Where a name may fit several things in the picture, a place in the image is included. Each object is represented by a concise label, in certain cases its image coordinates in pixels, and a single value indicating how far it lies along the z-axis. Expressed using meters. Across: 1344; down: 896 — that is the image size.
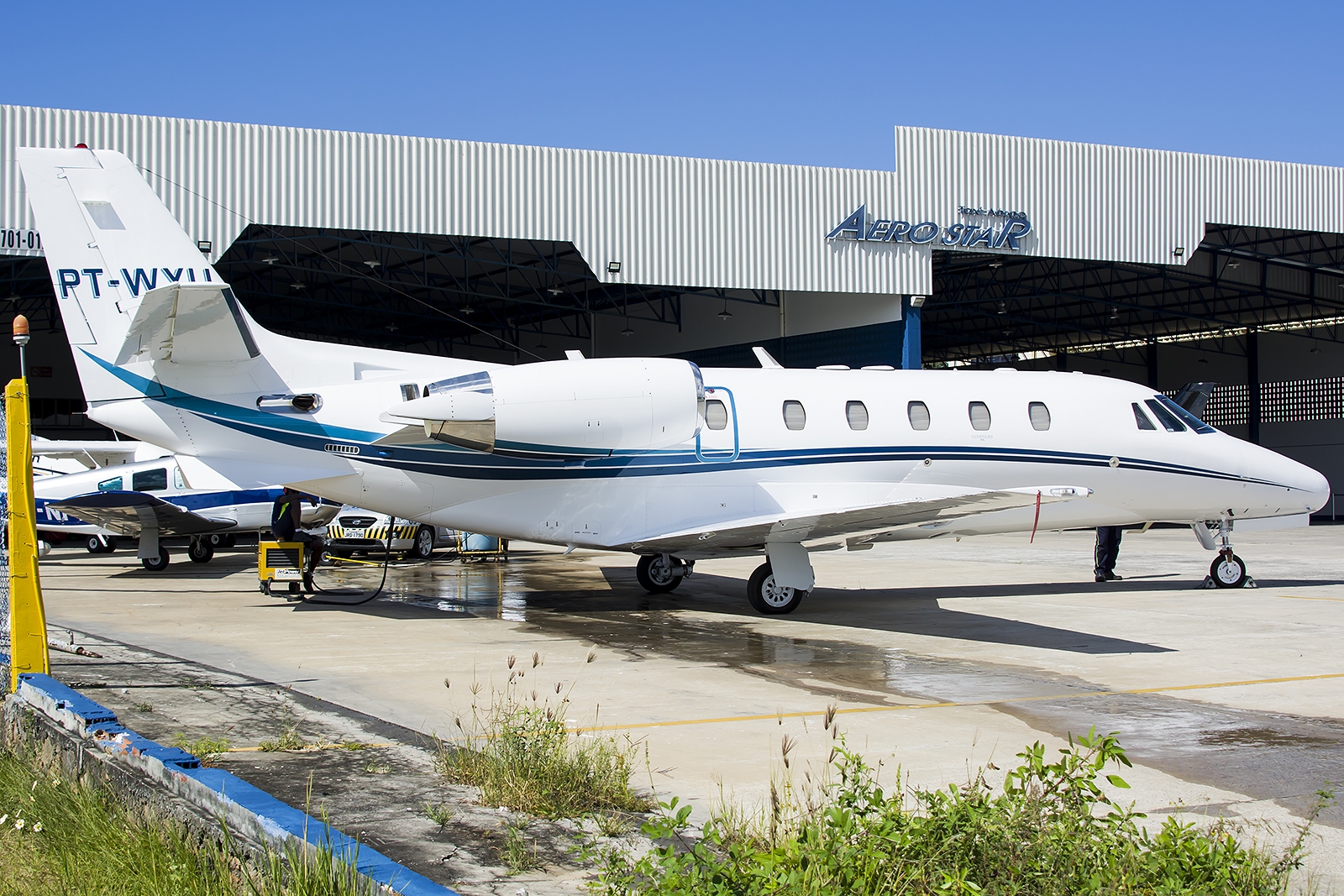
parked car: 25.70
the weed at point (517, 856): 4.48
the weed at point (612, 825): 4.93
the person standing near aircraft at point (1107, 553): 18.78
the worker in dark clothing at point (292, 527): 16.69
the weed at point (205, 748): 6.10
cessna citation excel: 13.17
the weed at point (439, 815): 5.03
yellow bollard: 6.71
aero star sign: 31.19
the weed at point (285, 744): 6.39
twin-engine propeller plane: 20.69
